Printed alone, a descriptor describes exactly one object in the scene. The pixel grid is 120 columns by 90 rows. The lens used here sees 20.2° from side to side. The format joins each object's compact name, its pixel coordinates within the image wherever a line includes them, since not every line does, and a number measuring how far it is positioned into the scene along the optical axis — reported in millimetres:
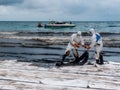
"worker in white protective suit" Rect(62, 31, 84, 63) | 17500
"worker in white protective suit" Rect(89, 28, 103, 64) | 17047
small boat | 95312
